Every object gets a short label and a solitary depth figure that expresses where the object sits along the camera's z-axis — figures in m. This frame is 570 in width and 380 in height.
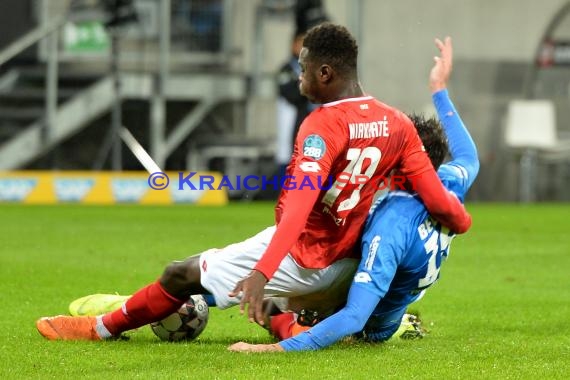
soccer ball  13.55
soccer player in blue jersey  12.51
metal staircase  43.97
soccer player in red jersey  12.33
